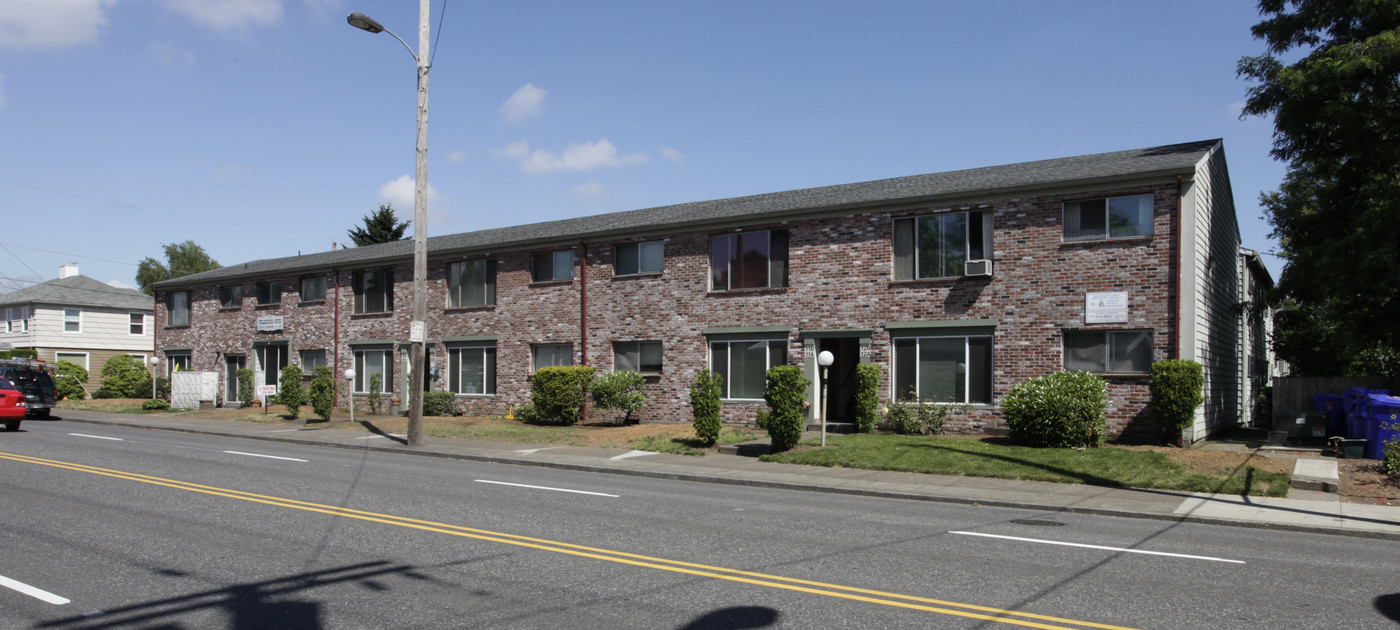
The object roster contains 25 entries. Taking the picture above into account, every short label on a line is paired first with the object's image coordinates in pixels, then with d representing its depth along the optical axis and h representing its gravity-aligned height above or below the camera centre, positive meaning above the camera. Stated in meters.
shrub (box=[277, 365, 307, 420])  29.70 -1.55
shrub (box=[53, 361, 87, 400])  44.12 -1.79
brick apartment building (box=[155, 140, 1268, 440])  19.23 +1.35
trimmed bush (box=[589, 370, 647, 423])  24.81 -1.34
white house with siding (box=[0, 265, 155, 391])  50.97 +1.19
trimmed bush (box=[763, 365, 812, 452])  18.56 -1.24
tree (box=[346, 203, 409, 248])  69.56 +8.82
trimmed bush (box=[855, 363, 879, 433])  21.50 -1.29
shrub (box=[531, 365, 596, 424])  25.55 -1.40
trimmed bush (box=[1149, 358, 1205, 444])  17.69 -1.00
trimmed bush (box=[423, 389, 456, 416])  29.97 -1.97
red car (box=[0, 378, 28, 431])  24.14 -1.70
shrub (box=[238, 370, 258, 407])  35.69 -1.73
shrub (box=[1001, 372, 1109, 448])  17.62 -1.33
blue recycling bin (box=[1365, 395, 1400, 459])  16.06 -1.40
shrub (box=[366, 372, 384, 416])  32.22 -1.77
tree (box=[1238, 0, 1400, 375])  19.66 +4.74
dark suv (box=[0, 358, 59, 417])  30.55 -1.36
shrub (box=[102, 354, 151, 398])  45.00 -1.66
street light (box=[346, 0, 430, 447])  21.34 +2.16
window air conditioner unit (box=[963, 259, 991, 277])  20.55 +1.68
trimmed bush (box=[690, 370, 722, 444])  19.81 -1.35
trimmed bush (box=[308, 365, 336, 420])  28.58 -1.55
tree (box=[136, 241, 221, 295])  78.50 +6.91
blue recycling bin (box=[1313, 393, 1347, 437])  20.46 -1.58
